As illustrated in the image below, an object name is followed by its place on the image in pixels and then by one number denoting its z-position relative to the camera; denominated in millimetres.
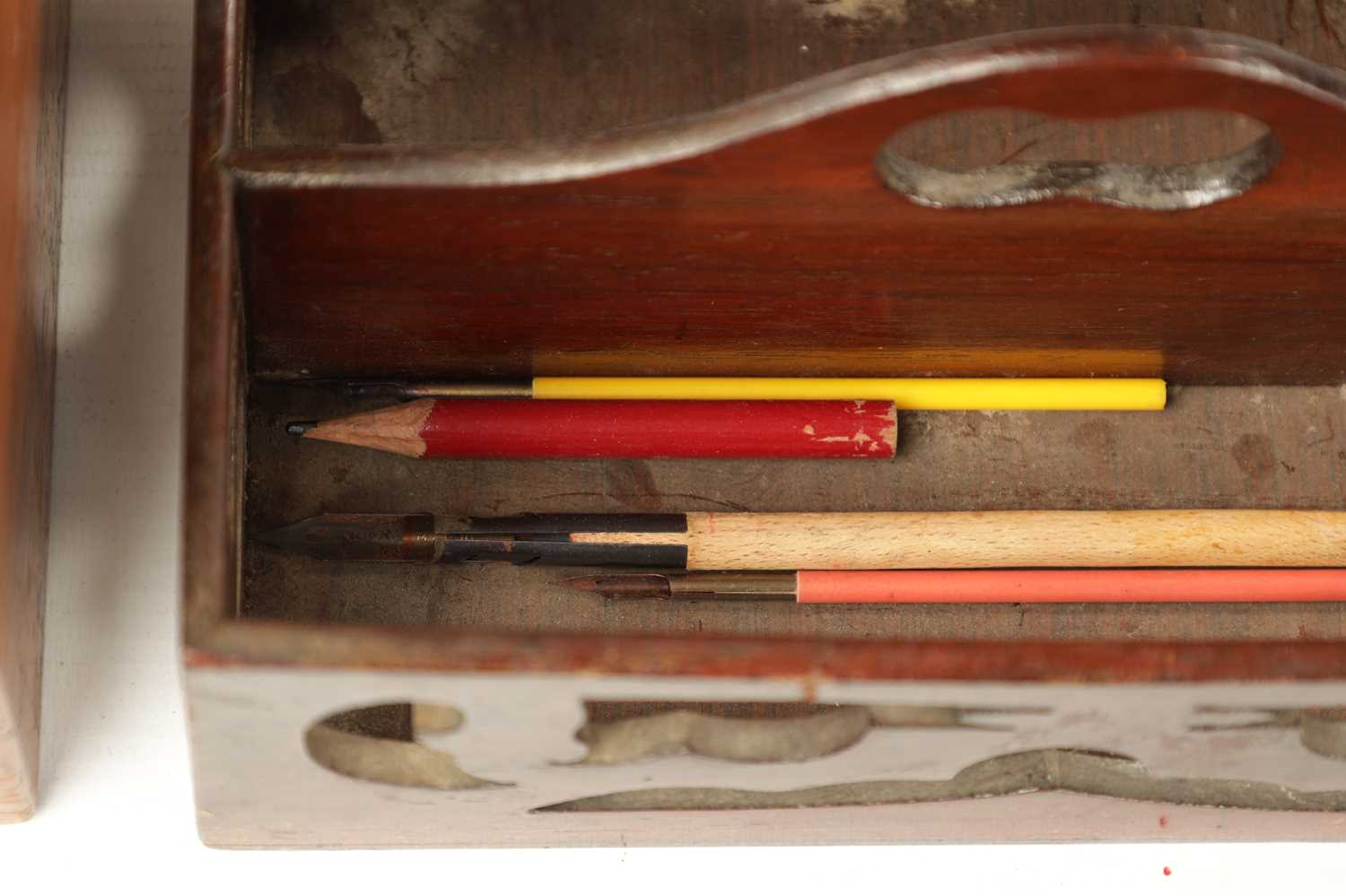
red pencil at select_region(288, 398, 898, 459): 493
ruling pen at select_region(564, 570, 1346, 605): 493
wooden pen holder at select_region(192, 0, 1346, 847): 450
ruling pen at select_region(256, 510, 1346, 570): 486
